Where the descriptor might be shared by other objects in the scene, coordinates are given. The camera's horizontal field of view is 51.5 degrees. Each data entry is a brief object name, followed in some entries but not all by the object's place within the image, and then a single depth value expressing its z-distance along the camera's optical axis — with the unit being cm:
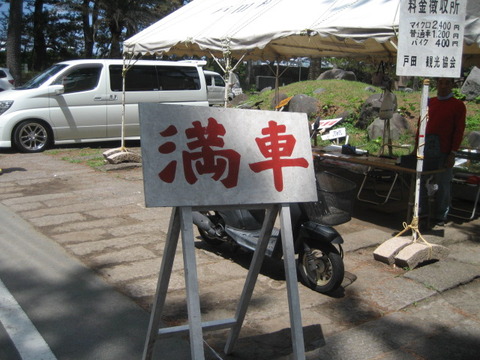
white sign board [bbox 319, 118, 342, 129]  822
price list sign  468
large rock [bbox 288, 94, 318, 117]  1471
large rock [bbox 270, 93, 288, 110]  1505
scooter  420
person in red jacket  598
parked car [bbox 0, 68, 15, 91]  1942
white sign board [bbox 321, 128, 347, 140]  855
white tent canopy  520
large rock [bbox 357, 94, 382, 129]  1336
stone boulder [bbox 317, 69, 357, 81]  2476
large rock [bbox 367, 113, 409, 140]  1217
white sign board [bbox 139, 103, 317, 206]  254
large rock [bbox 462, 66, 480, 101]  1399
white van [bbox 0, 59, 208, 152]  1084
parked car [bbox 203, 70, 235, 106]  1903
